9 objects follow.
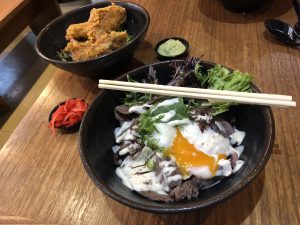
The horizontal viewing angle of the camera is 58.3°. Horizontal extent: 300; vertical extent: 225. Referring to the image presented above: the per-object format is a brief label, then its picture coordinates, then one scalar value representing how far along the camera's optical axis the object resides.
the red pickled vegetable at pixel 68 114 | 0.39
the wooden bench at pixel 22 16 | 0.90
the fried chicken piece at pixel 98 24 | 0.46
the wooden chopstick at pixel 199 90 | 0.28
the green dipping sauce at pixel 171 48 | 0.45
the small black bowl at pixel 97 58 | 0.40
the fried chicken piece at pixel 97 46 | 0.42
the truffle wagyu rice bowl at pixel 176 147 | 0.26
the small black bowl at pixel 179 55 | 0.44
